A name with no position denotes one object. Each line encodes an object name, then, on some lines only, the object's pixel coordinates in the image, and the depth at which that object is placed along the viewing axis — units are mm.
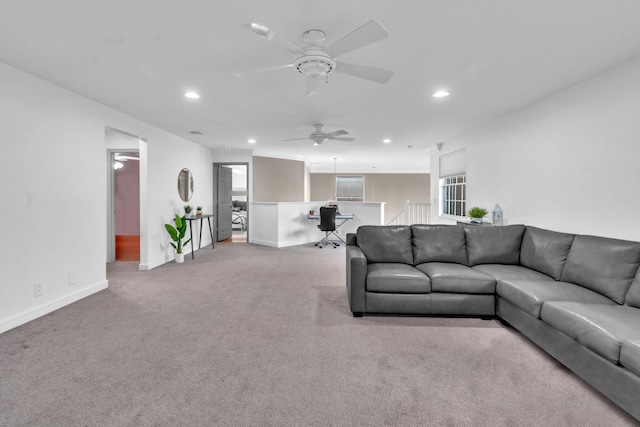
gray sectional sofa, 1747
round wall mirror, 5945
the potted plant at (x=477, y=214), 4539
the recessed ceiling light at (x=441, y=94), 3384
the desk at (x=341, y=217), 7180
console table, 5746
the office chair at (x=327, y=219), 6711
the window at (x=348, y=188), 12453
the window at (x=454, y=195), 5734
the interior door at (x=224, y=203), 7805
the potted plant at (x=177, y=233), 5216
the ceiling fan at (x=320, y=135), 4850
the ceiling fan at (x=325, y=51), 1706
